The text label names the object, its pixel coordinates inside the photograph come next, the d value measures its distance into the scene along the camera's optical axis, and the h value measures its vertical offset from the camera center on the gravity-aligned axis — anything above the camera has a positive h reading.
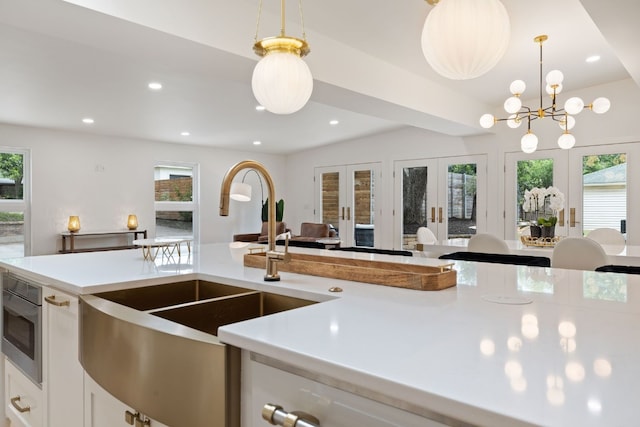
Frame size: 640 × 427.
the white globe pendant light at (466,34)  1.38 +0.63
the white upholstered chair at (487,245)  3.38 -0.25
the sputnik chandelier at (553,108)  3.47 +0.93
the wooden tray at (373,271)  1.30 -0.20
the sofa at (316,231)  7.77 -0.32
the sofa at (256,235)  7.67 -0.40
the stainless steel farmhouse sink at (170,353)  0.90 -0.35
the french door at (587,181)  5.30 +0.46
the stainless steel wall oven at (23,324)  1.65 -0.48
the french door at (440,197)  6.61 +0.30
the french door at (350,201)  7.92 +0.28
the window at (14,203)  5.84 +0.15
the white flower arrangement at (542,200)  3.83 +0.14
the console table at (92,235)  6.04 -0.33
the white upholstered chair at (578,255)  2.76 -0.27
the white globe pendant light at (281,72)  1.75 +0.61
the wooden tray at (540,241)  3.70 -0.24
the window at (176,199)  7.49 +0.28
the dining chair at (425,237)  4.54 -0.25
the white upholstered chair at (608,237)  4.11 -0.22
